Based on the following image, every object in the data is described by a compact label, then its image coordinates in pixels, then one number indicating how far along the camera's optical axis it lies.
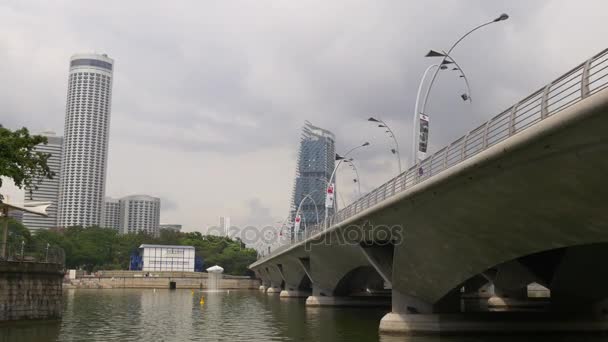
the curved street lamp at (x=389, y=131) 41.93
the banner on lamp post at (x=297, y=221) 86.09
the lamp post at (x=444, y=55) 27.31
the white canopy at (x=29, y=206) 35.94
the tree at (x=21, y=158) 33.25
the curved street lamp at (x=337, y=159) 52.46
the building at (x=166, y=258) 139.25
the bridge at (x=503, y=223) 17.44
